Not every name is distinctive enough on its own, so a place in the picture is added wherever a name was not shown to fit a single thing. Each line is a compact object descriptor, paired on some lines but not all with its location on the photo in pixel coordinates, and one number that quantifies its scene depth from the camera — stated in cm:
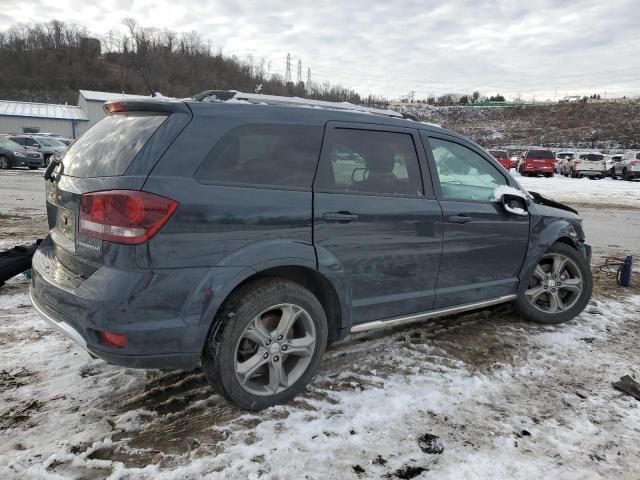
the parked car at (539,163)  2973
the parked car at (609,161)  2922
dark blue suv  248
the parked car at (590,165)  2870
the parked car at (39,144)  2367
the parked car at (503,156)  3252
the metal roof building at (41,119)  5028
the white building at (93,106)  5394
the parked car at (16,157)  2083
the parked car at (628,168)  2658
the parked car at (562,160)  3127
